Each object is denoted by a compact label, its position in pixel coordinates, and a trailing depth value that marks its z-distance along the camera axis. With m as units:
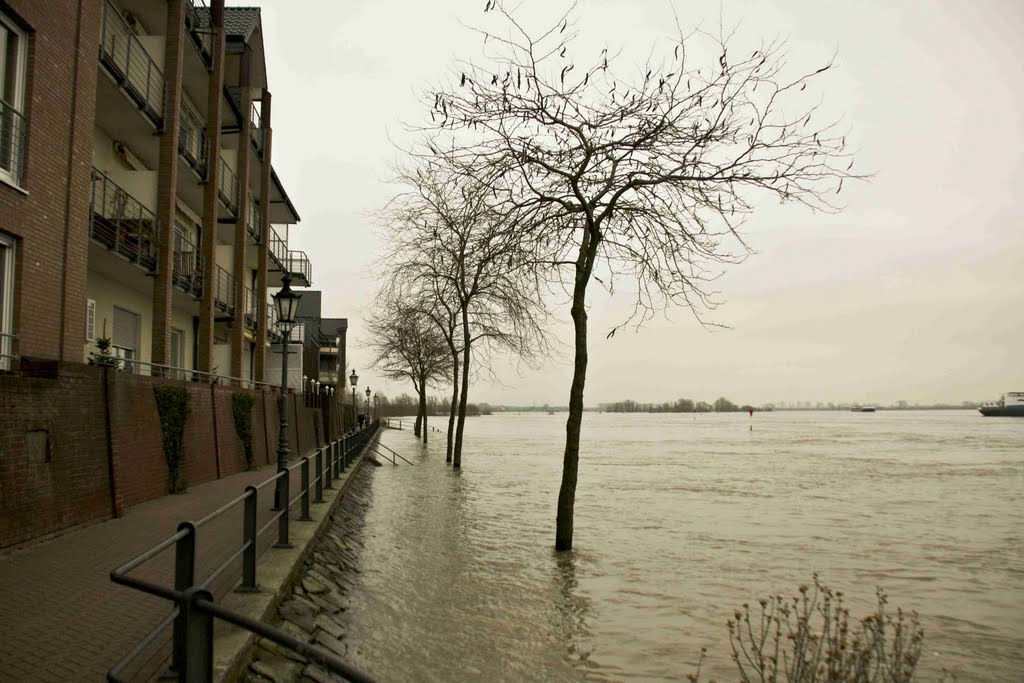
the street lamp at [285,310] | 12.87
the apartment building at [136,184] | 10.29
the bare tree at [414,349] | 36.08
